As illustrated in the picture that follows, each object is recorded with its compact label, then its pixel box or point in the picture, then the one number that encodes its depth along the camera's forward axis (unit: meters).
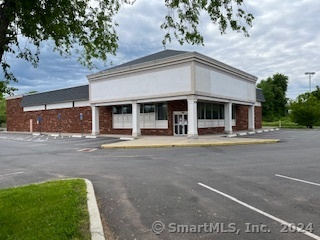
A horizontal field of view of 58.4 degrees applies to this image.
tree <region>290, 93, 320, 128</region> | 44.59
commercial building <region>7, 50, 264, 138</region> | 23.78
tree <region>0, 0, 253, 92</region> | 4.79
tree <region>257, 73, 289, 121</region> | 73.31
